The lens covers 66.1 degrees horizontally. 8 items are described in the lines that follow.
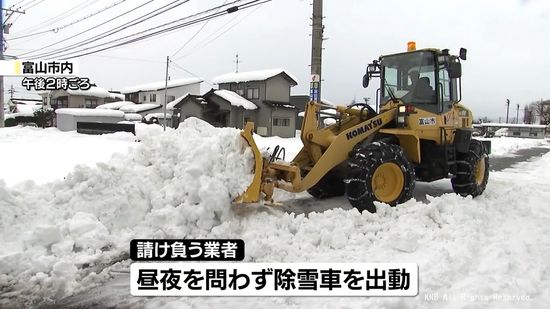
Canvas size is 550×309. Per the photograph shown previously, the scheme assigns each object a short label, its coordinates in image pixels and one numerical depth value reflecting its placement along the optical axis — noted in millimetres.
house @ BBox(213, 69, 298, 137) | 32719
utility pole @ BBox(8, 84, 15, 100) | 68875
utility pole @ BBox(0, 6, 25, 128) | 22906
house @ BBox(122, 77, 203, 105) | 45719
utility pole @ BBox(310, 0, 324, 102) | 9750
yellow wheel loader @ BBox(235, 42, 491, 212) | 5793
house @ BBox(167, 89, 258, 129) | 32438
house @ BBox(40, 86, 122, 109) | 44375
